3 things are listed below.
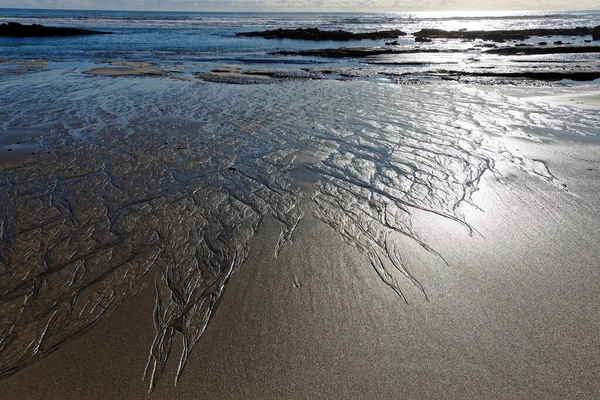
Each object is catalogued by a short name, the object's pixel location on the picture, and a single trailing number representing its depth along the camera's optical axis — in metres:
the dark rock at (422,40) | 34.38
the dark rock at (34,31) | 36.28
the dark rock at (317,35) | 35.94
